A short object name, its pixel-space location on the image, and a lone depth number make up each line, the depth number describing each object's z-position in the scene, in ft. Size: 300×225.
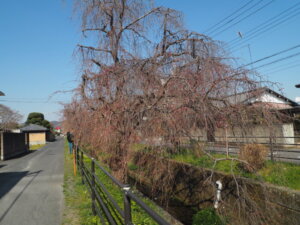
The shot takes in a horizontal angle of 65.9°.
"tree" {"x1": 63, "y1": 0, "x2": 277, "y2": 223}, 13.14
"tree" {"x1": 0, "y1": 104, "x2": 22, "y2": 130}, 135.33
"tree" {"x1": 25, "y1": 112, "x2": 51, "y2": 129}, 211.00
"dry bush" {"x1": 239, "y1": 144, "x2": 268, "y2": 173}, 26.07
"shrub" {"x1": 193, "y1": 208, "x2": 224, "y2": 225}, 18.08
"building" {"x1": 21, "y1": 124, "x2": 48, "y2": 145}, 129.49
